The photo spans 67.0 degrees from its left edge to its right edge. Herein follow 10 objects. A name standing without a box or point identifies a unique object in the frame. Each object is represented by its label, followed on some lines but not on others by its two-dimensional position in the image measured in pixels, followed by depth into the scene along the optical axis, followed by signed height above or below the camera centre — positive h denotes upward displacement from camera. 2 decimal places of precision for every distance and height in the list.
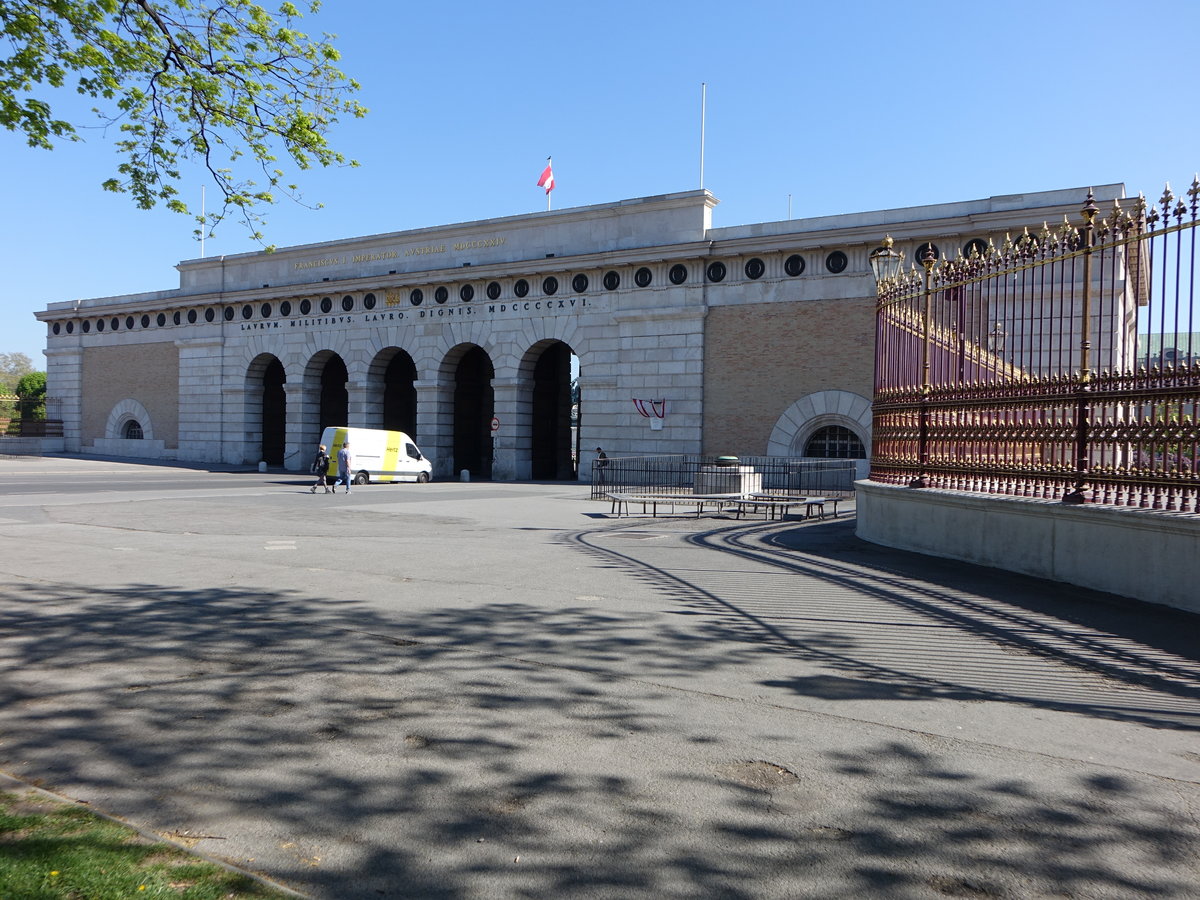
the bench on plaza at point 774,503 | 17.84 -1.06
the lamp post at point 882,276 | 13.93 +2.73
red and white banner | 32.09 +1.44
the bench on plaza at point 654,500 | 18.88 -1.11
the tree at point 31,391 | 51.22 +3.91
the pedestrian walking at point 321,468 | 26.12 -0.69
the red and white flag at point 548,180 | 37.34 +11.01
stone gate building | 28.97 +4.33
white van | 30.24 -0.39
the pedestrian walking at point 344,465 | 26.08 -0.59
